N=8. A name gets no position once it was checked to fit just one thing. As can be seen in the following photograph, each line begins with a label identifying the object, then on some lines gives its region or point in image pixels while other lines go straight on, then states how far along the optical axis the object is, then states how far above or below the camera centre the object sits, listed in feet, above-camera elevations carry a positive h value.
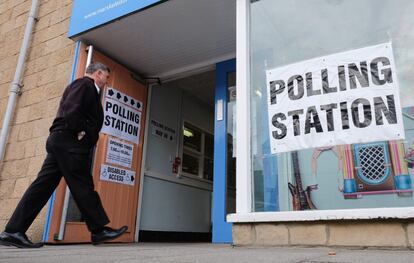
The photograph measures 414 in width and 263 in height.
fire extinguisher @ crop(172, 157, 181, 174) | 17.47 +3.51
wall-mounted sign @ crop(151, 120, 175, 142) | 16.85 +4.86
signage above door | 12.74 +7.70
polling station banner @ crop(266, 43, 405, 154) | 8.41 +3.29
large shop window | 8.24 +3.14
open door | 12.94 +3.01
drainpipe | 15.48 +6.44
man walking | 9.54 +1.79
